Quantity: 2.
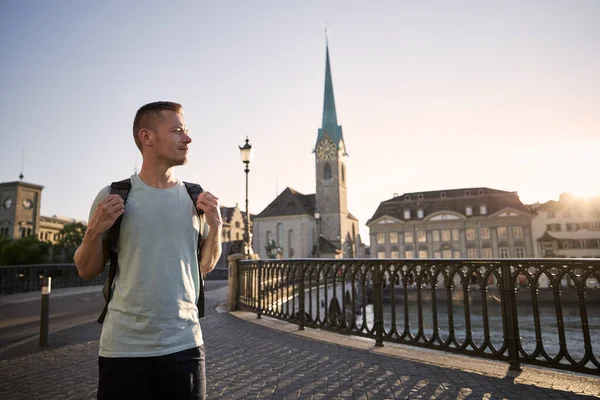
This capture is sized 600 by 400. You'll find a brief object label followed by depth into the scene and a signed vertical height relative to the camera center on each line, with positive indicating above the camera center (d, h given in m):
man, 1.64 -0.06
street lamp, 14.83 +3.76
